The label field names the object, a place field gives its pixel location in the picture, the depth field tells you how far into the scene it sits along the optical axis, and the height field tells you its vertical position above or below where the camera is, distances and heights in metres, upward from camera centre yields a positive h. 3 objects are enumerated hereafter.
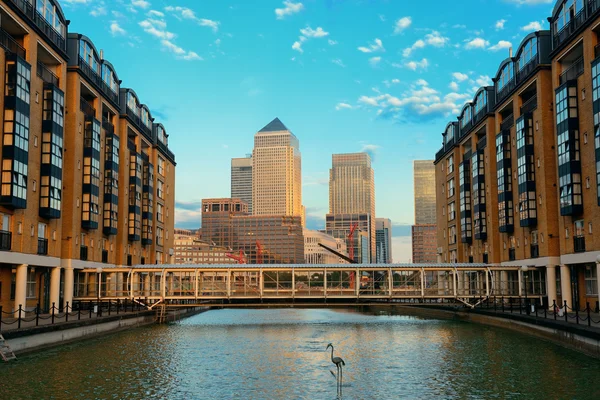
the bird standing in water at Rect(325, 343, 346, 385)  30.31 -4.13
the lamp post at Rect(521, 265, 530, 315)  71.35 +0.44
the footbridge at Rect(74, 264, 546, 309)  68.94 -0.06
